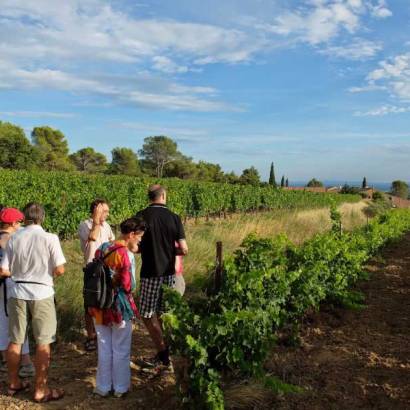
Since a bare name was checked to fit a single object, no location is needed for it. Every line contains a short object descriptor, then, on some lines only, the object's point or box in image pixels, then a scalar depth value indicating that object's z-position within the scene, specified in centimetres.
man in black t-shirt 394
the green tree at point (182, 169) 7138
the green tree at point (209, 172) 6905
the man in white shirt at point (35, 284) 328
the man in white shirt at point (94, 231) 417
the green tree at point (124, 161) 7419
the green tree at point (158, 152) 8444
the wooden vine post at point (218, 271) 488
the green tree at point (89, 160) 7481
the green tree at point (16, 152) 4544
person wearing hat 365
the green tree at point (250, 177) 6018
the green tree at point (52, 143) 6179
